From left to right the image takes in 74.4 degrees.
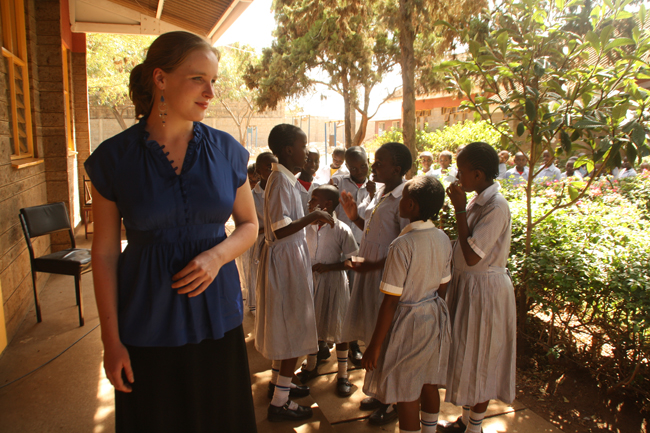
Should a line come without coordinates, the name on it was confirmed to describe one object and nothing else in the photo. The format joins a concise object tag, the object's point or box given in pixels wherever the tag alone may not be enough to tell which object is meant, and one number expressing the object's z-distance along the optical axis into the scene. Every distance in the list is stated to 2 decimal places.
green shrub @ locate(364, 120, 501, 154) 13.23
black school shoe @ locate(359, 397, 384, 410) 2.90
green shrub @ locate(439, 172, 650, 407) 2.61
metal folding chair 4.26
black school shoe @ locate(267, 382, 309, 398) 3.06
